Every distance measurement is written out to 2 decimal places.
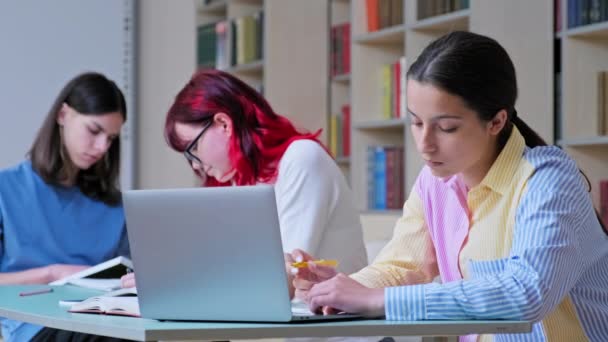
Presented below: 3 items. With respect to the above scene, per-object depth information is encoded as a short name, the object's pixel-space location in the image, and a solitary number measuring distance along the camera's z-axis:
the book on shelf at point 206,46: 5.07
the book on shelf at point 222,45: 4.95
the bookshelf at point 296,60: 4.42
